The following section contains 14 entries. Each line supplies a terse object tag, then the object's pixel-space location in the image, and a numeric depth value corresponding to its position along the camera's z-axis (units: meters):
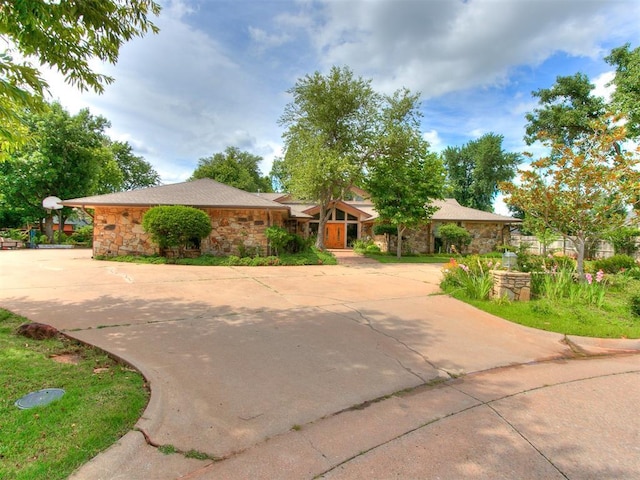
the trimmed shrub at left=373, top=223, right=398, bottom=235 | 20.53
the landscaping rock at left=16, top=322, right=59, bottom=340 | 4.24
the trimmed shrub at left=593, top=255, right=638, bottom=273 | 11.66
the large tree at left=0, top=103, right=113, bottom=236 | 19.36
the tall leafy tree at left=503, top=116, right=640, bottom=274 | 7.75
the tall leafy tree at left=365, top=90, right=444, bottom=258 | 17.11
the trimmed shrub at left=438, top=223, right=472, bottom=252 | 20.39
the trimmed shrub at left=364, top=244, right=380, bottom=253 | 21.48
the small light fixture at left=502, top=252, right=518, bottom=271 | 7.30
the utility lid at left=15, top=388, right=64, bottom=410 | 2.61
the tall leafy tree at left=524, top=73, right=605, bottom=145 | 20.17
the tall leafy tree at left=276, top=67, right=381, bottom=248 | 16.91
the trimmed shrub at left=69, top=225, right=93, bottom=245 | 22.94
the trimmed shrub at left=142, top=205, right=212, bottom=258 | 12.60
